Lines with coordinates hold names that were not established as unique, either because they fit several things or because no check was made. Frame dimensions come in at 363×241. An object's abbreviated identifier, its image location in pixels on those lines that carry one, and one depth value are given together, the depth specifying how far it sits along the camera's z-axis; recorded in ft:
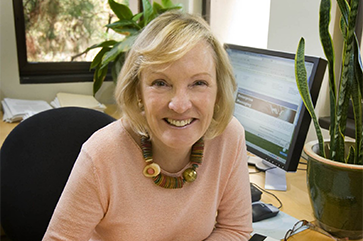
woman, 3.06
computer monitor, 4.15
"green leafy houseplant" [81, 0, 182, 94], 7.30
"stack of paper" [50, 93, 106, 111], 8.08
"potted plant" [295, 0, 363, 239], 3.28
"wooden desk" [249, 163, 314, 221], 4.06
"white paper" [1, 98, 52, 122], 7.34
